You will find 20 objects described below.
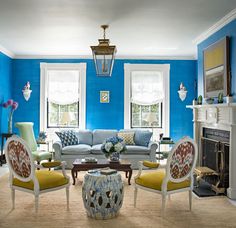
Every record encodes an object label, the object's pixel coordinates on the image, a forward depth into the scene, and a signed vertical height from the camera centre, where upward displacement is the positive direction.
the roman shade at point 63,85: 6.51 +0.83
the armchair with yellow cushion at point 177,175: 2.95 -0.73
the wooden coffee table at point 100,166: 4.16 -0.85
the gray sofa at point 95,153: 5.34 -0.81
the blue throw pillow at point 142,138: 5.66 -0.51
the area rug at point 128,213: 2.75 -1.22
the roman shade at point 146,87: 6.53 +0.79
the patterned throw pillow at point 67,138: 5.59 -0.51
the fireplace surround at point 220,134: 3.60 -0.30
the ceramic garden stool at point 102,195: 2.82 -0.92
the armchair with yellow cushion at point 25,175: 2.91 -0.74
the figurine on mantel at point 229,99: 3.60 +0.26
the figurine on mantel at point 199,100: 4.63 +0.31
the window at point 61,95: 6.46 +0.56
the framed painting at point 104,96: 6.46 +0.53
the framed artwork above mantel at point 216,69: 3.81 +0.81
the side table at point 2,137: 5.65 -0.50
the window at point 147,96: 6.49 +0.54
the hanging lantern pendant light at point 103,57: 3.68 +0.92
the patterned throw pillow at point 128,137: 5.67 -0.49
